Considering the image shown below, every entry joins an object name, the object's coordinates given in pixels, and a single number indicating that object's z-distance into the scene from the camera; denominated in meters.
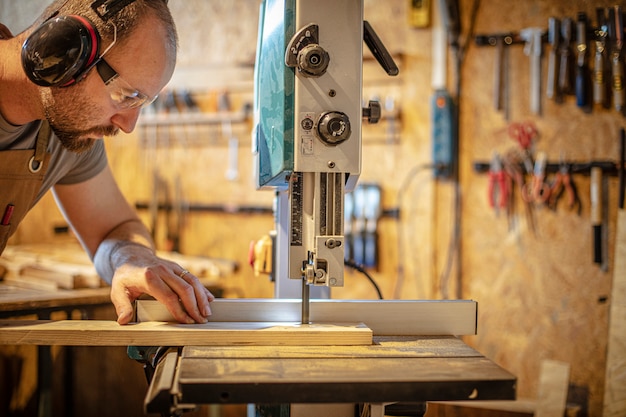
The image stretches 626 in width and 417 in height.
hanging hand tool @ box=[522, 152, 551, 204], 3.31
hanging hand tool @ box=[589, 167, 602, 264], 3.20
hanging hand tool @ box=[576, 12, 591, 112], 3.24
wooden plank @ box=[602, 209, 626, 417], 3.07
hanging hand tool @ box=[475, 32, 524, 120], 3.44
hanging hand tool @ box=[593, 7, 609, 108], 3.20
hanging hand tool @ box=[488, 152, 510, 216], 3.39
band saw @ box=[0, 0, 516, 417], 1.04
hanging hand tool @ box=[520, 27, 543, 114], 3.33
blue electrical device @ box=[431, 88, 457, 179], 3.48
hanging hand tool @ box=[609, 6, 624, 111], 3.14
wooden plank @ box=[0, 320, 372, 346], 1.28
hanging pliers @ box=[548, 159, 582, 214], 3.28
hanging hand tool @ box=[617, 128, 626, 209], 3.16
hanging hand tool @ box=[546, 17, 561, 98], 3.29
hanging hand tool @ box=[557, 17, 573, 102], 3.27
